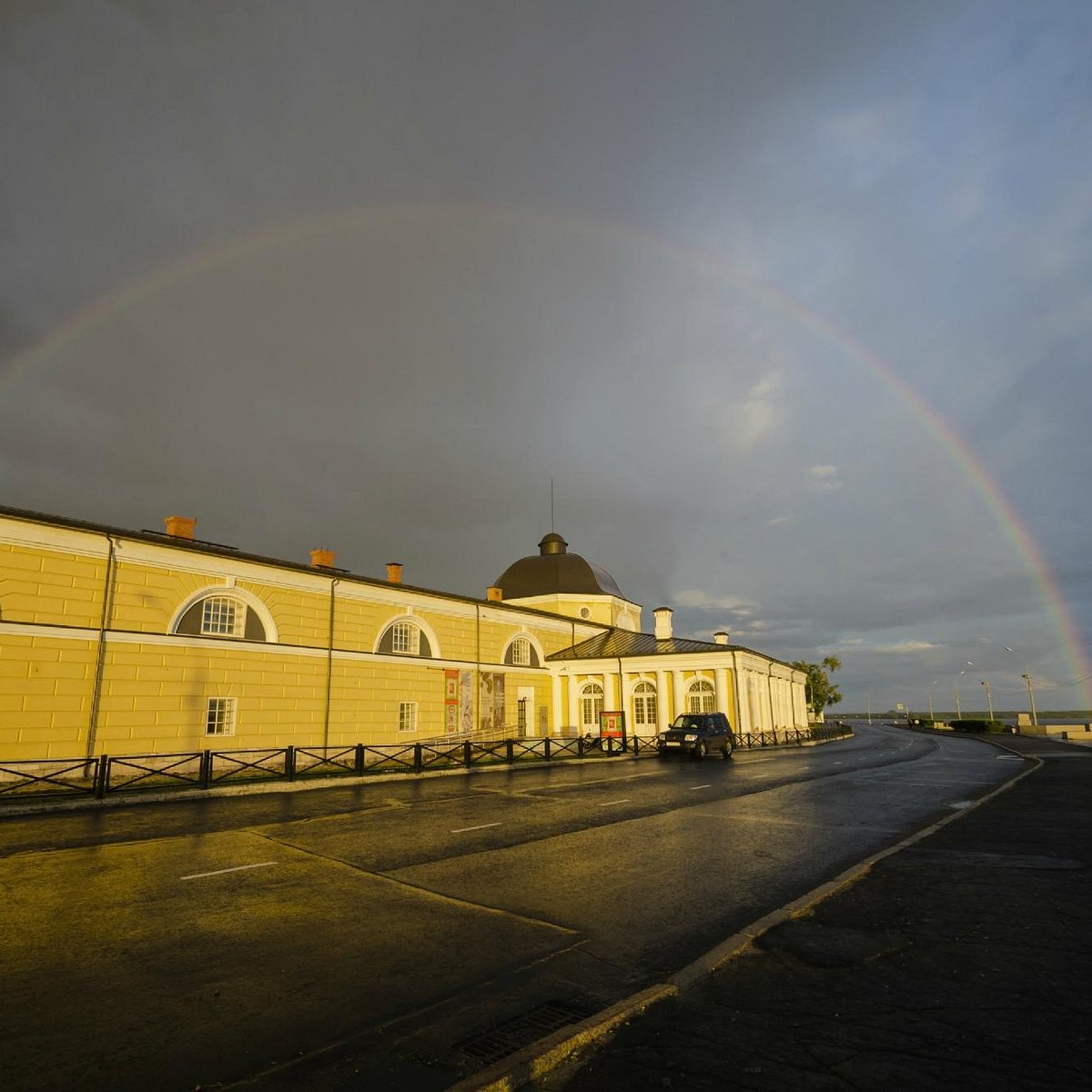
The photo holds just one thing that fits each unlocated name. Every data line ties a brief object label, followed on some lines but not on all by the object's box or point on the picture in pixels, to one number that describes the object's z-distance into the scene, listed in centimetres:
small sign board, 4081
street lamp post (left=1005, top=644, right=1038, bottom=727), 6588
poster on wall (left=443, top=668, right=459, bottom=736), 3738
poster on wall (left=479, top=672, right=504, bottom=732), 4028
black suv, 3338
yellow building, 2225
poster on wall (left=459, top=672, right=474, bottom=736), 3838
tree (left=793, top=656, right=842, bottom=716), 10750
